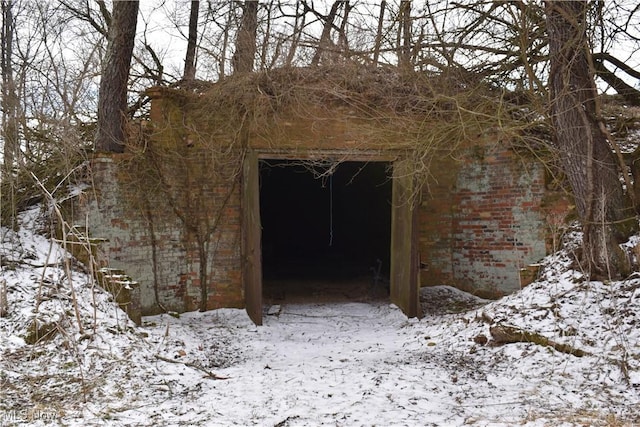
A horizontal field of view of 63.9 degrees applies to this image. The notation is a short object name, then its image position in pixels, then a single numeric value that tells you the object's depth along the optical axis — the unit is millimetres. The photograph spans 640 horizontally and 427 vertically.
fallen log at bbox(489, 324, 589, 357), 5037
